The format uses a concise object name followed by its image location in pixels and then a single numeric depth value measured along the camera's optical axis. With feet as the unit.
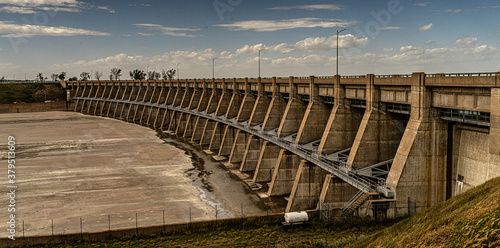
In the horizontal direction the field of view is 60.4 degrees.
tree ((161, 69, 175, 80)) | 636.89
